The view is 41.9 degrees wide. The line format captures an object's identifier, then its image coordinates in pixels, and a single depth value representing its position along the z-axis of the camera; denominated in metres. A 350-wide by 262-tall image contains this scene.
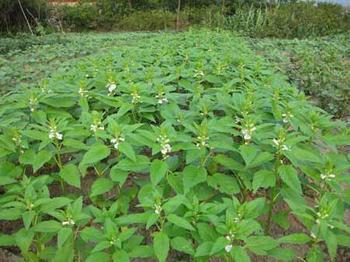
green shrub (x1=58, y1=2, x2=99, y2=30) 16.12
